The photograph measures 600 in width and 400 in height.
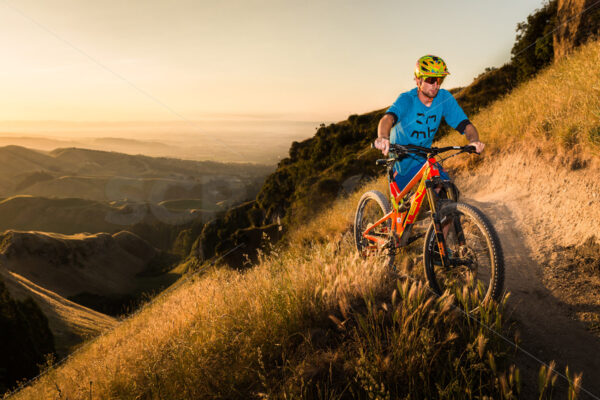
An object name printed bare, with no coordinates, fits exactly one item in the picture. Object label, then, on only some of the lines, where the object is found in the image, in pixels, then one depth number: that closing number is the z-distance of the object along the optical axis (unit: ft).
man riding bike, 14.29
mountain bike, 11.27
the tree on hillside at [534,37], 99.57
